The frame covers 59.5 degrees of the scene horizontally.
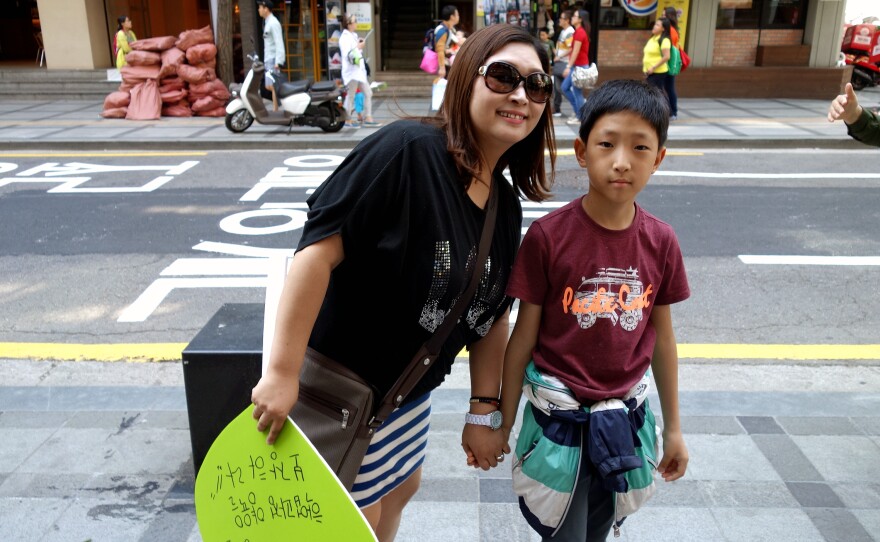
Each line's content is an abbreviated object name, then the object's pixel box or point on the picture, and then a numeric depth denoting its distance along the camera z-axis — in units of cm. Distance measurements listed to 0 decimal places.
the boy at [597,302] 182
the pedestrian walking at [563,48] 1227
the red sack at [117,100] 1357
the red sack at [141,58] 1323
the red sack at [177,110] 1375
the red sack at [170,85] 1370
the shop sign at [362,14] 1502
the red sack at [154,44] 1344
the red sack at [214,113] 1380
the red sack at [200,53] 1350
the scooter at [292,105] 1158
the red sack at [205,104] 1363
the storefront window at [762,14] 1588
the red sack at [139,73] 1340
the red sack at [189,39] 1370
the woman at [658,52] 1205
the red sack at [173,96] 1368
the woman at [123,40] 1396
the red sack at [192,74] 1348
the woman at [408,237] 162
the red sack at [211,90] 1374
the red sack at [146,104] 1341
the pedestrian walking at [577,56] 1209
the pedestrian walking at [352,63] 1153
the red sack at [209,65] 1376
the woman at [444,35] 1152
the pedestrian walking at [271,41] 1246
